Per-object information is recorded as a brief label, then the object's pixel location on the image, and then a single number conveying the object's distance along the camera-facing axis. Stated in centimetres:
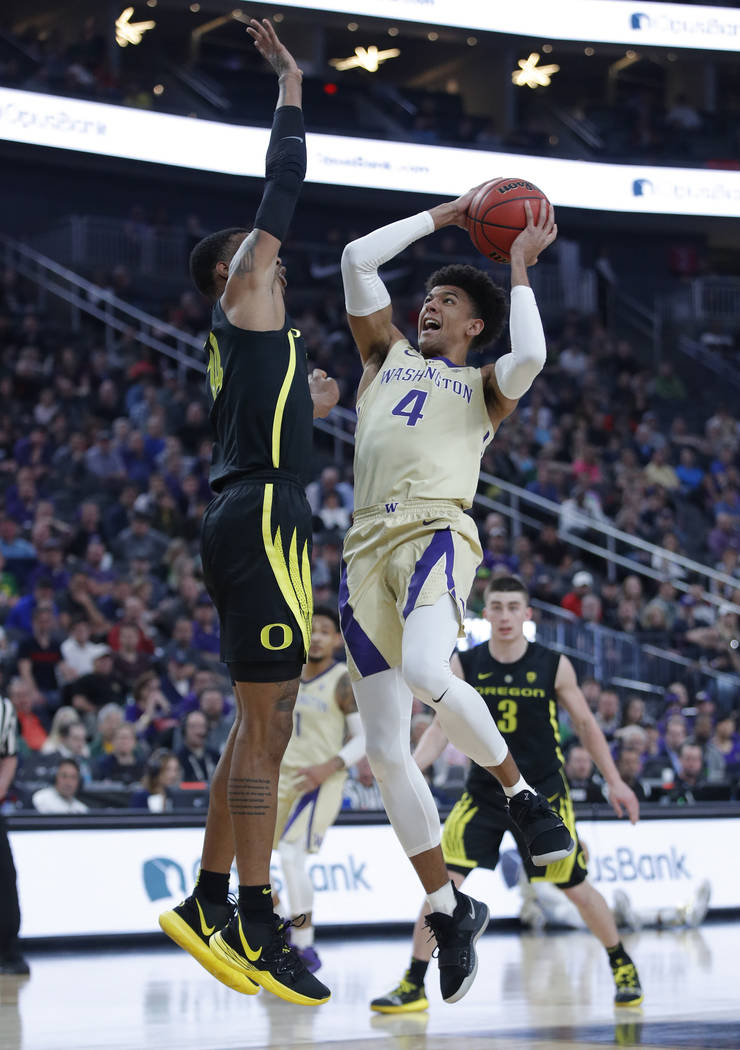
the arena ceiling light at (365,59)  2683
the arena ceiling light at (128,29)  2295
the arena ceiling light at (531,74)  2684
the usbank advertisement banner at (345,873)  989
